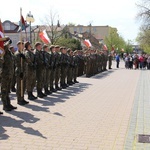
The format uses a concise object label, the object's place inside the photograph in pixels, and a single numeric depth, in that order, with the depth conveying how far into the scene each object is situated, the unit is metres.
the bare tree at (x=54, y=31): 45.05
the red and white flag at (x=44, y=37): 15.01
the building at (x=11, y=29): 76.69
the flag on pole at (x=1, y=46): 7.81
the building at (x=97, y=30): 142.38
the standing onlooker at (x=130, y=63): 34.19
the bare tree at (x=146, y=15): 46.98
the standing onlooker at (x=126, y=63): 34.62
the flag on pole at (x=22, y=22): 11.23
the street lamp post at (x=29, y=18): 19.03
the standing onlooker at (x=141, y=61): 34.41
